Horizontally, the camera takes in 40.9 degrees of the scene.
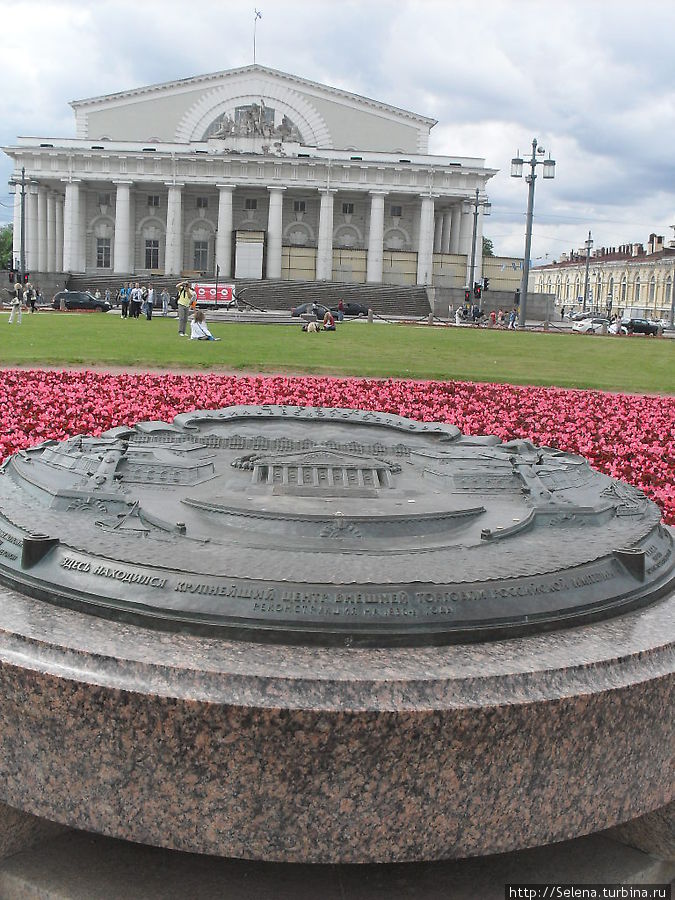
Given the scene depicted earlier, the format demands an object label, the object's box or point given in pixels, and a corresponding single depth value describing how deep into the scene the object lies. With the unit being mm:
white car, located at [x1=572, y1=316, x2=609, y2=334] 50438
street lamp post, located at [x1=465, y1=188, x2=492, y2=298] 60406
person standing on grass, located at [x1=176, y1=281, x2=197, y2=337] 24562
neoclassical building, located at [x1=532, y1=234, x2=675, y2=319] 89562
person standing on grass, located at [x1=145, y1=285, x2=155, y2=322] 36156
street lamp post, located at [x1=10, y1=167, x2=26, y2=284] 64688
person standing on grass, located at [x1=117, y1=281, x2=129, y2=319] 37812
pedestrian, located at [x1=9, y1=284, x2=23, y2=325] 28242
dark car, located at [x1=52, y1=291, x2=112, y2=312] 46812
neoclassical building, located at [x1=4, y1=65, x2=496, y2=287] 65375
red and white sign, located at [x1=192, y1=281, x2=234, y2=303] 47688
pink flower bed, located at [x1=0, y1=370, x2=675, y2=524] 7836
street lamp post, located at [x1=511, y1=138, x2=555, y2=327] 40756
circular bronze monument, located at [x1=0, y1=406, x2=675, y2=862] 2326
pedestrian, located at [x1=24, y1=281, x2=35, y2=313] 40406
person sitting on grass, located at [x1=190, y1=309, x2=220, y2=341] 22342
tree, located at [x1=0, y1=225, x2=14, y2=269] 97900
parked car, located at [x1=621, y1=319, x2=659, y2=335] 50219
